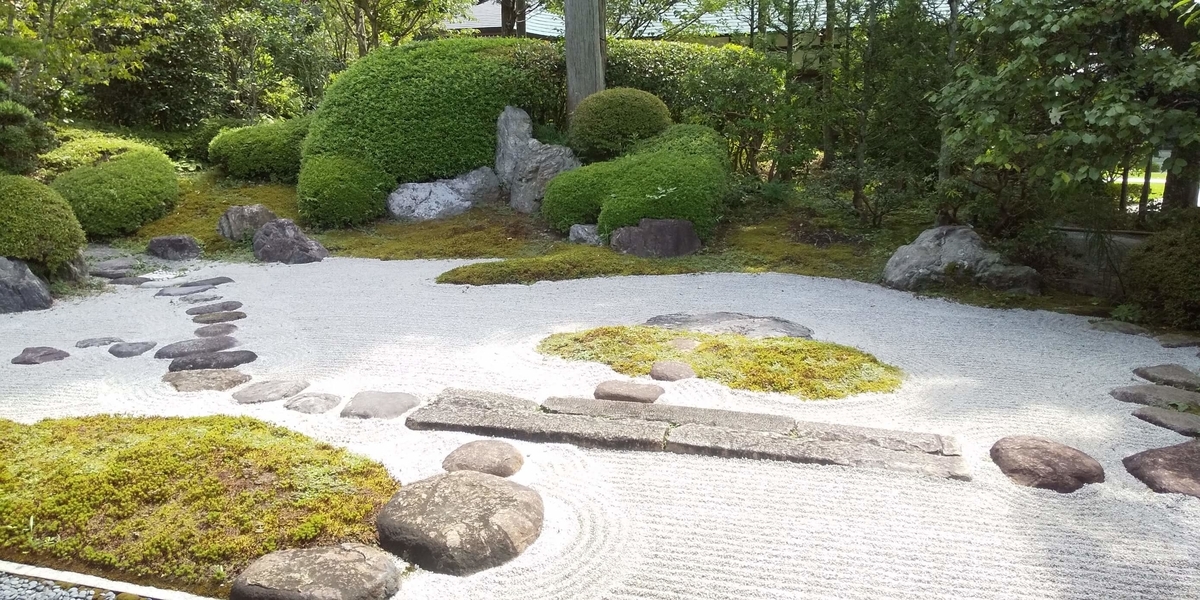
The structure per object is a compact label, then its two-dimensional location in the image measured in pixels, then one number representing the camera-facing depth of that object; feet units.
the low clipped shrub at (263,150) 35.58
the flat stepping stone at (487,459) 10.34
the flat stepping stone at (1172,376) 13.74
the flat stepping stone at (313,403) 12.53
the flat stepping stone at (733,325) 17.35
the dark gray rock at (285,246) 27.02
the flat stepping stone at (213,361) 14.75
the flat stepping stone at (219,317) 18.65
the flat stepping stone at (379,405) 12.32
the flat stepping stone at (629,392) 13.04
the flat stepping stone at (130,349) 15.75
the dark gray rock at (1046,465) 9.96
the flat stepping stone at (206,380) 13.61
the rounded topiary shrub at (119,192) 28.94
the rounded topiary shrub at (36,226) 20.33
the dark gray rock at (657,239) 26.23
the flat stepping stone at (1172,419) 11.57
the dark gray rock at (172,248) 27.48
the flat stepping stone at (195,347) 15.57
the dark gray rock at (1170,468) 9.82
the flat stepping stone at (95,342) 16.56
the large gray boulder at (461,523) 8.31
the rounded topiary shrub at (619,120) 31.78
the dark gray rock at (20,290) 19.76
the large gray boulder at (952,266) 21.35
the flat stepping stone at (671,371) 14.23
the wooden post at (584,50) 34.30
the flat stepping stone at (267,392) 12.96
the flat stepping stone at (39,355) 15.29
